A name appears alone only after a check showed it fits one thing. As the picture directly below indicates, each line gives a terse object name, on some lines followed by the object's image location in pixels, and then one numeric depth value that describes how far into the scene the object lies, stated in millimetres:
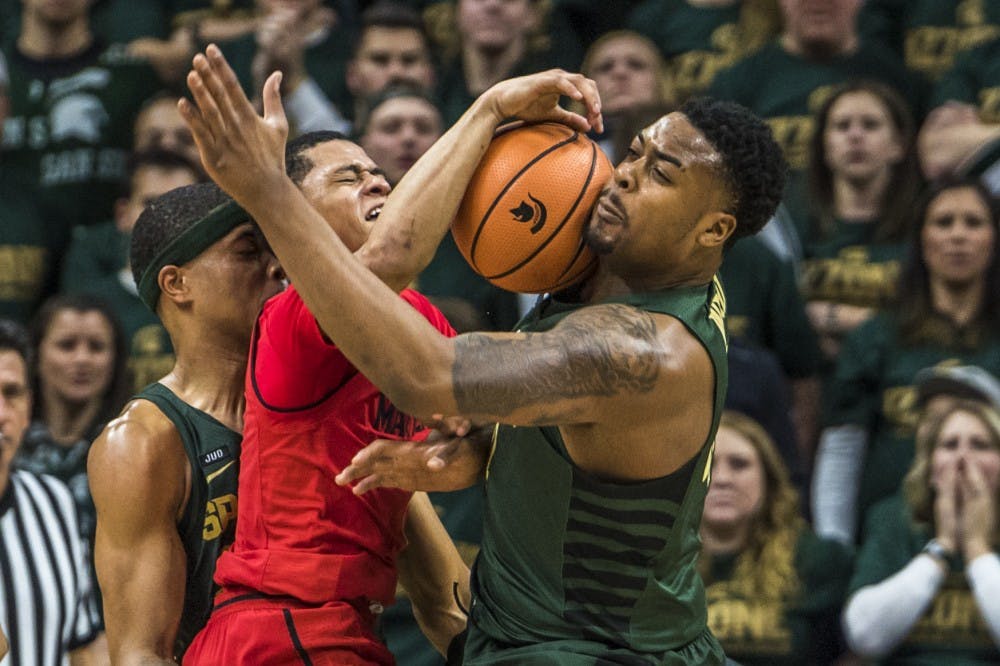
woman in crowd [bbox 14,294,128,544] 13078
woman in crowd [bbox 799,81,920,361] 13492
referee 11609
